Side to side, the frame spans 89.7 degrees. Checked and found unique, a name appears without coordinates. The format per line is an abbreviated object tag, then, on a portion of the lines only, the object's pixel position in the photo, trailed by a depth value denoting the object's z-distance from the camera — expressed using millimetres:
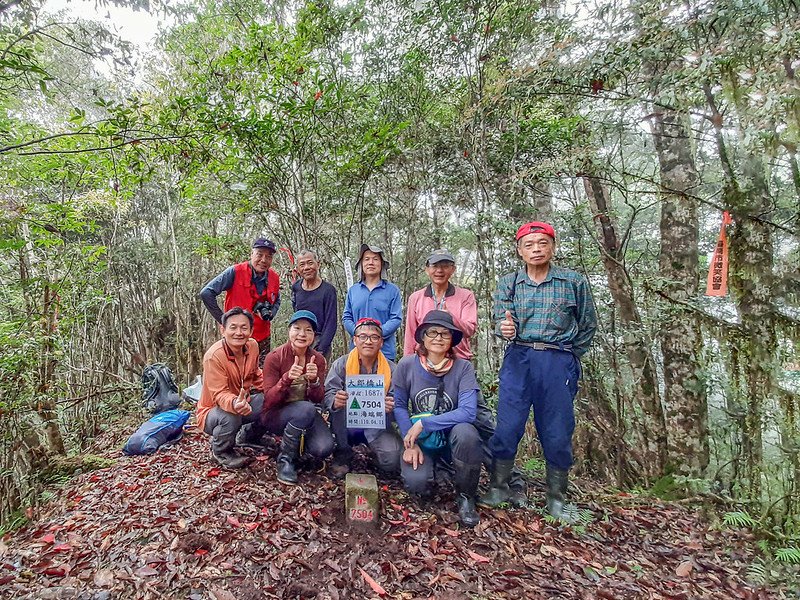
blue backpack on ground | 4465
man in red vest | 4348
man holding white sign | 3354
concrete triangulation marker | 3002
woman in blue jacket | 3205
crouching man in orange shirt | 3592
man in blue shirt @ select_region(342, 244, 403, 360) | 4312
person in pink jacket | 3898
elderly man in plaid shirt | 3275
